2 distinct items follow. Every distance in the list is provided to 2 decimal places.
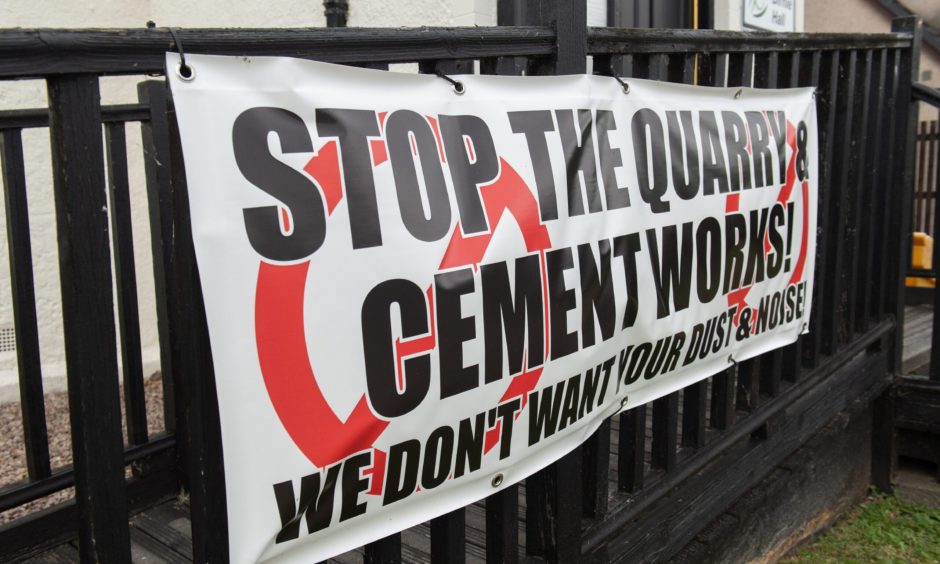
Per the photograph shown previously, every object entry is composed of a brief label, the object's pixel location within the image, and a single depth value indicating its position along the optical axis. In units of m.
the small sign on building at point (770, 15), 5.16
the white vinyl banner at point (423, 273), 1.16
